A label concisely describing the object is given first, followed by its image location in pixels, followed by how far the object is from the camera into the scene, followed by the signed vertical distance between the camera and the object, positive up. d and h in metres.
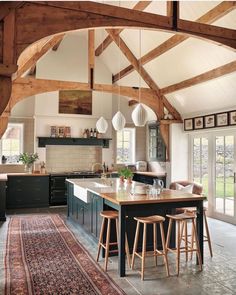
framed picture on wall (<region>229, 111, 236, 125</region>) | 6.30 +0.86
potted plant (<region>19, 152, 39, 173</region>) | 8.23 -0.09
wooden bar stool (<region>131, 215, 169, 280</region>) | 3.67 -1.09
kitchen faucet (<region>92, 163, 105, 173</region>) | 9.12 -0.31
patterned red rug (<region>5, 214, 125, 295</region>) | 3.32 -1.50
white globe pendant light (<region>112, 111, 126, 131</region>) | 5.67 +0.69
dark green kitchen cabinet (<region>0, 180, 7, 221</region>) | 6.50 -1.00
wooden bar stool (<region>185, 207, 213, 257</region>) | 4.45 -1.22
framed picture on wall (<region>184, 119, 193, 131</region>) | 7.79 +0.88
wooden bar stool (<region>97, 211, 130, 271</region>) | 3.97 -1.08
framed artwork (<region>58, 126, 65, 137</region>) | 8.75 +0.75
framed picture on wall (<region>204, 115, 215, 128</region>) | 6.96 +0.87
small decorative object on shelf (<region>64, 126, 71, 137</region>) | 8.84 +0.74
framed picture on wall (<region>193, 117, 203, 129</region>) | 7.40 +0.88
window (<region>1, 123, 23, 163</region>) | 8.55 +0.37
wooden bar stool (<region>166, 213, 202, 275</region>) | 3.88 -1.04
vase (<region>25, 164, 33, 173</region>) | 8.36 -0.36
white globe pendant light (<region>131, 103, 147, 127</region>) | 5.11 +0.73
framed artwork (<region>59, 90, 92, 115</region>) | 8.84 +1.67
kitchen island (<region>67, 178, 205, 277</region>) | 3.75 -0.66
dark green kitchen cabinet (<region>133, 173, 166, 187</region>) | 8.30 -0.64
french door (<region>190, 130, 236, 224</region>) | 6.56 -0.33
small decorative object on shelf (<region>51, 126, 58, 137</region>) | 8.69 +0.74
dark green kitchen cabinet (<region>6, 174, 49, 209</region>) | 7.86 -0.98
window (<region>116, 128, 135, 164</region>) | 9.74 +0.35
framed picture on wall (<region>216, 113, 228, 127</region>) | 6.56 +0.86
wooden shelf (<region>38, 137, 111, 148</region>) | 8.55 +0.45
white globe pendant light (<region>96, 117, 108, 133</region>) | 6.50 +0.70
